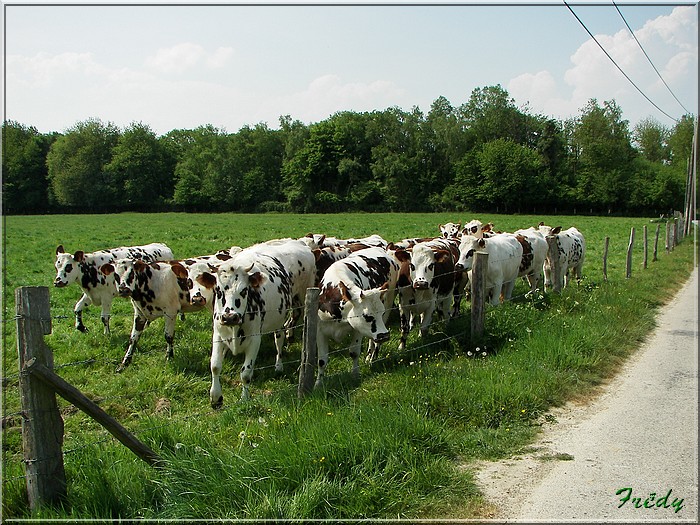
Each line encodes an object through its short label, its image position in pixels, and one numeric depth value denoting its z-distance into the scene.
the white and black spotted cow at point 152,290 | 9.85
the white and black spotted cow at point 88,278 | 11.83
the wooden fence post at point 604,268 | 16.34
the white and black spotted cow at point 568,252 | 15.02
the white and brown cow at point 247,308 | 7.41
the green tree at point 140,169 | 60.22
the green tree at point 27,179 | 58.09
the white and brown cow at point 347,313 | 7.78
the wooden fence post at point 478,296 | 8.80
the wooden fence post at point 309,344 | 6.27
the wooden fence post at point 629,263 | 16.12
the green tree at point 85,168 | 58.44
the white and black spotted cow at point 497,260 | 11.40
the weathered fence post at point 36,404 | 4.16
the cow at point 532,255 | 13.79
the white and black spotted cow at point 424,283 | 9.96
